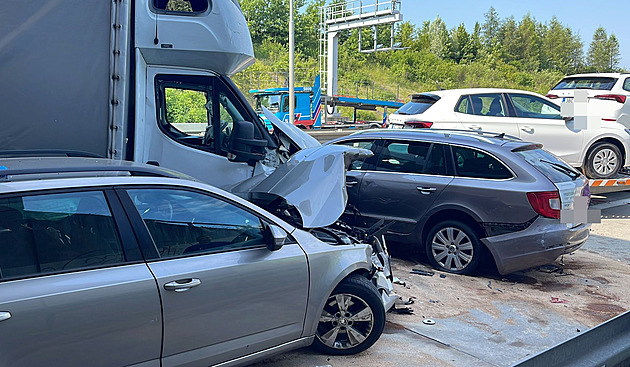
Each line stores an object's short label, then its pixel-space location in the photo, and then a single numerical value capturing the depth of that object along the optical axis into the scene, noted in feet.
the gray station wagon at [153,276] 9.18
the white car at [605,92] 36.73
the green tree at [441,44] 216.13
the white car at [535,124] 33.68
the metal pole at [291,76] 70.18
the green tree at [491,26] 270.32
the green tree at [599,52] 268.41
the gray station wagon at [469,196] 19.62
